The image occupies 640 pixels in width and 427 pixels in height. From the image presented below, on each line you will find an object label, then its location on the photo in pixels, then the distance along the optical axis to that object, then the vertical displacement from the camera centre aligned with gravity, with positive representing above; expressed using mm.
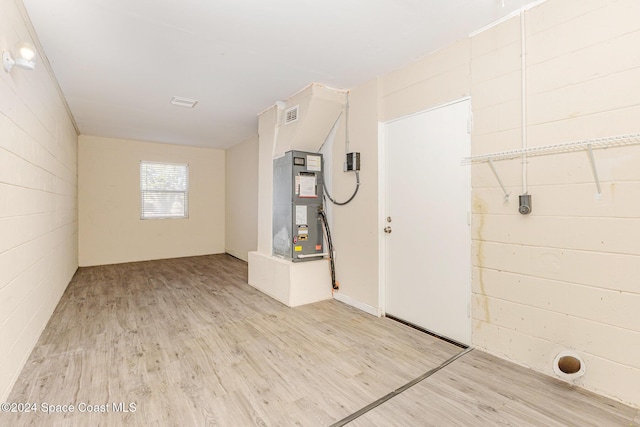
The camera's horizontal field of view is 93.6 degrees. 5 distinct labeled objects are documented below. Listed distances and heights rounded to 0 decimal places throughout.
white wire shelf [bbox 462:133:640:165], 1763 +433
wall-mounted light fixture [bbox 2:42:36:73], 1810 +956
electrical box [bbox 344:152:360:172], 3465 +594
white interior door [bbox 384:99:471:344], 2605 -78
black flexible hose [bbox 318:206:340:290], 3815 -419
